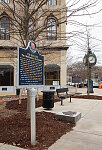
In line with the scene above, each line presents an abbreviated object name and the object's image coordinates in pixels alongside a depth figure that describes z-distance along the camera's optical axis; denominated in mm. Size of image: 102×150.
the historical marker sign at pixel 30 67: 3168
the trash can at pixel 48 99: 6788
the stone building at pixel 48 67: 18062
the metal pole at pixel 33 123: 3150
